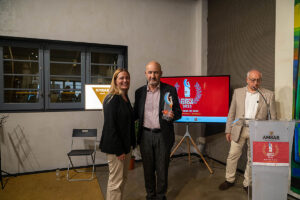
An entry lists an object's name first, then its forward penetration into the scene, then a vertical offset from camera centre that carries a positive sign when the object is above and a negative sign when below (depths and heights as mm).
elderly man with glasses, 2516 -252
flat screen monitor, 3367 -55
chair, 3337 -779
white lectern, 1713 -579
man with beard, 2201 -448
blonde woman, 1832 -389
